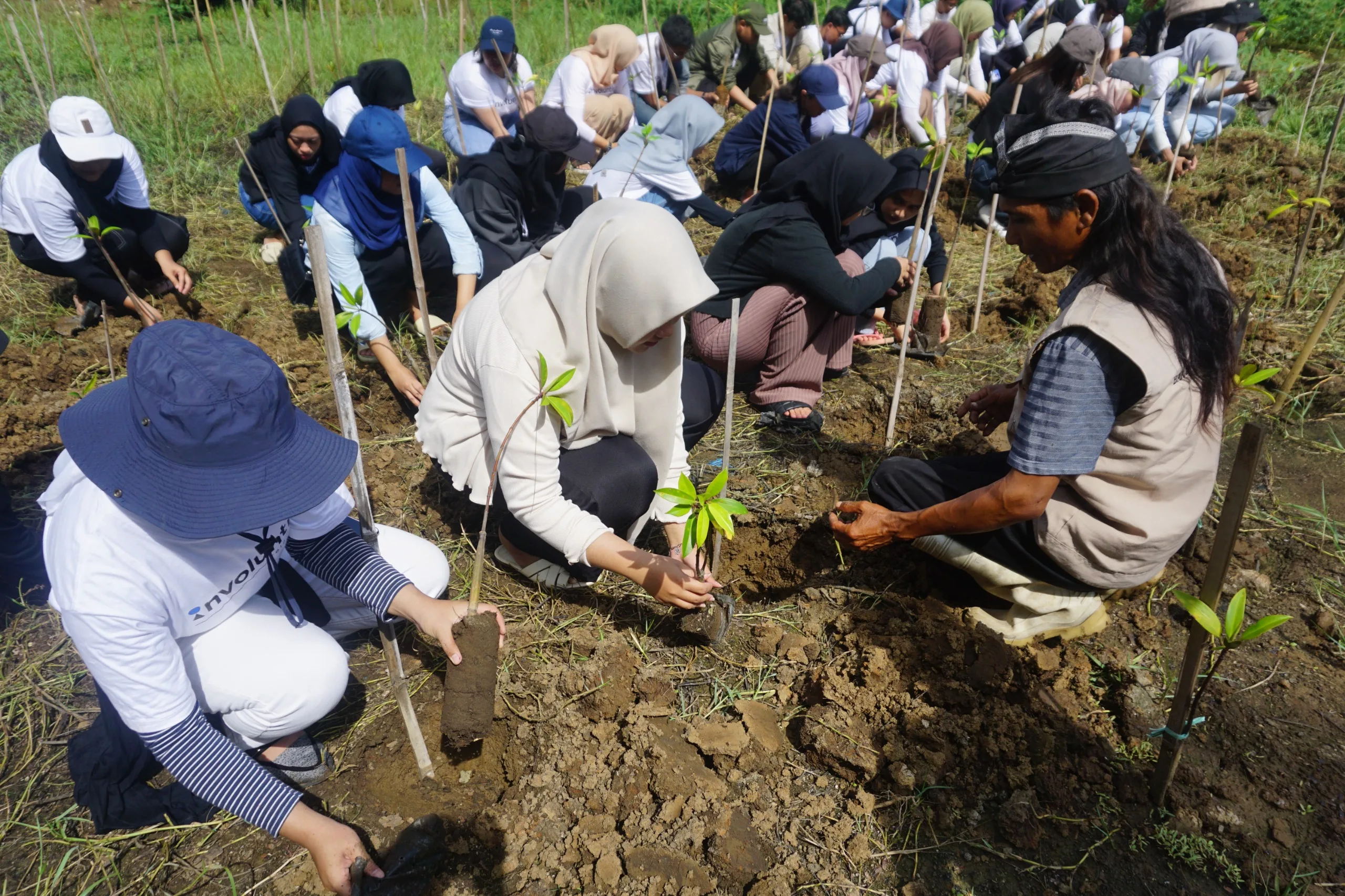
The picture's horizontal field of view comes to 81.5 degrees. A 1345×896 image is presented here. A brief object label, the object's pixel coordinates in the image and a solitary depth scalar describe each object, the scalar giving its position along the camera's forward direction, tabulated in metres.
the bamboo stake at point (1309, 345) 2.96
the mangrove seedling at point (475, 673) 1.70
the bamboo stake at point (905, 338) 2.97
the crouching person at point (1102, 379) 1.73
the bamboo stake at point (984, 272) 3.30
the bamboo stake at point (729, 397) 1.98
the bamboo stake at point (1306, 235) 3.35
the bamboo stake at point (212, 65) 6.02
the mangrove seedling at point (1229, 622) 1.37
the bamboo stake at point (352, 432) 1.57
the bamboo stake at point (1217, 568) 1.36
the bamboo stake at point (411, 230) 2.50
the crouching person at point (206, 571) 1.32
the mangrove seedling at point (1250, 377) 1.83
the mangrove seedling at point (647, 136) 3.91
